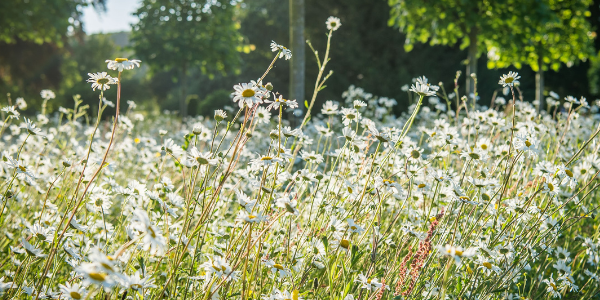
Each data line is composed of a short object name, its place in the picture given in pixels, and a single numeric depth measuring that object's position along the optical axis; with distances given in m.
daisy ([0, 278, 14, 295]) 1.33
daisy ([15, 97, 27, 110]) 1.77
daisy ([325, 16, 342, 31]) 1.54
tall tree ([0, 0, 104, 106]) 7.21
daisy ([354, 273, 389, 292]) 1.34
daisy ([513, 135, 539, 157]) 1.45
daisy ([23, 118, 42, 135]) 1.50
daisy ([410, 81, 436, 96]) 1.40
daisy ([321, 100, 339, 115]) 1.60
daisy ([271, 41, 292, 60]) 1.39
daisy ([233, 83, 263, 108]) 1.33
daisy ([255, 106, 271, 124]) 1.49
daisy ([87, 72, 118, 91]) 1.33
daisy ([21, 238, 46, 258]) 1.34
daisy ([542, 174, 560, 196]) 1.45
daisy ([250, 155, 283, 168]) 1.34
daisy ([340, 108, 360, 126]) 1.55
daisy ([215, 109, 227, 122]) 1.39
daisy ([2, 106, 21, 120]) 1.51
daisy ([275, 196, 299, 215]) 1.28
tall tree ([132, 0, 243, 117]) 8.68
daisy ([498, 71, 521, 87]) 1.47
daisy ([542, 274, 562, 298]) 1.48
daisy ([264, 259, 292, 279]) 1.36
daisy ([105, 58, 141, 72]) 1.33
